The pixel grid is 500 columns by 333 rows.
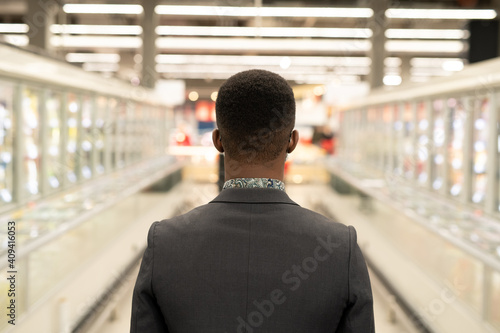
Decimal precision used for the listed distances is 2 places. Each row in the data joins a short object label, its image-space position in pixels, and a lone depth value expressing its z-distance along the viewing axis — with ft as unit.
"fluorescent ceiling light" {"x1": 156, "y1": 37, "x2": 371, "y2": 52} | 35.22
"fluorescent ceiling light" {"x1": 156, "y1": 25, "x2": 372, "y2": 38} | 40.24
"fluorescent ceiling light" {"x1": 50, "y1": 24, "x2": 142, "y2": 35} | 42.04
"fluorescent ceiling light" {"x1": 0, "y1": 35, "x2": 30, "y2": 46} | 47.93
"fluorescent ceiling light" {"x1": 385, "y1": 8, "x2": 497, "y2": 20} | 33.84
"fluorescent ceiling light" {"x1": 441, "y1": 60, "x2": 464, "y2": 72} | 66.12
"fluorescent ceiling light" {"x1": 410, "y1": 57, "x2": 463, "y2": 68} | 64.89
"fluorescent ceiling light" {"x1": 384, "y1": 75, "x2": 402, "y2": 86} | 80.59
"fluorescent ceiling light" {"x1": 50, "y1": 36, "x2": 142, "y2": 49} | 44.24
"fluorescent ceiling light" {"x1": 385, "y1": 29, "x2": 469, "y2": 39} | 43.55
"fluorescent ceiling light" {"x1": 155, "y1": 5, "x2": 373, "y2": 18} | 34.04
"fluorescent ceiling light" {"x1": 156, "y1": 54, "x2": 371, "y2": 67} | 53.88
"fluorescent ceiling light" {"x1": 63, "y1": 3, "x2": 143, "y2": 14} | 33.83
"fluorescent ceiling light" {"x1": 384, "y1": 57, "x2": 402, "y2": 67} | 65.14
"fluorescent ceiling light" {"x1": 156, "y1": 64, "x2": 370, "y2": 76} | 64.30
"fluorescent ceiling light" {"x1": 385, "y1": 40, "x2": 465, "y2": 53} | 47.57
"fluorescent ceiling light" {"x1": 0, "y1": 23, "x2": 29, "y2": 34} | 44.73
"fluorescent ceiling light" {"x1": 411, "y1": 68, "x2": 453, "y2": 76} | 71.82
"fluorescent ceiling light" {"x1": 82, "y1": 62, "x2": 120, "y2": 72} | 68.07
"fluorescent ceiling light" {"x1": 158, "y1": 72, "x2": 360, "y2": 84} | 74.28
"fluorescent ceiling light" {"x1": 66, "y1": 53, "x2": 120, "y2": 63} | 58.75
